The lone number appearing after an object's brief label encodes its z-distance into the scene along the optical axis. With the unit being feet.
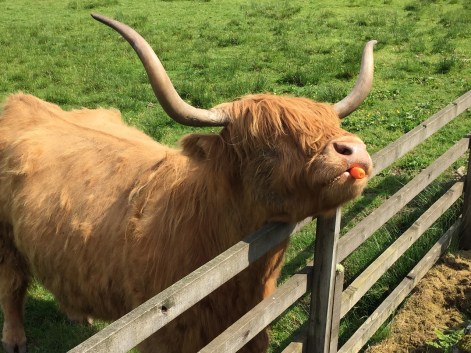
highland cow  8.98
